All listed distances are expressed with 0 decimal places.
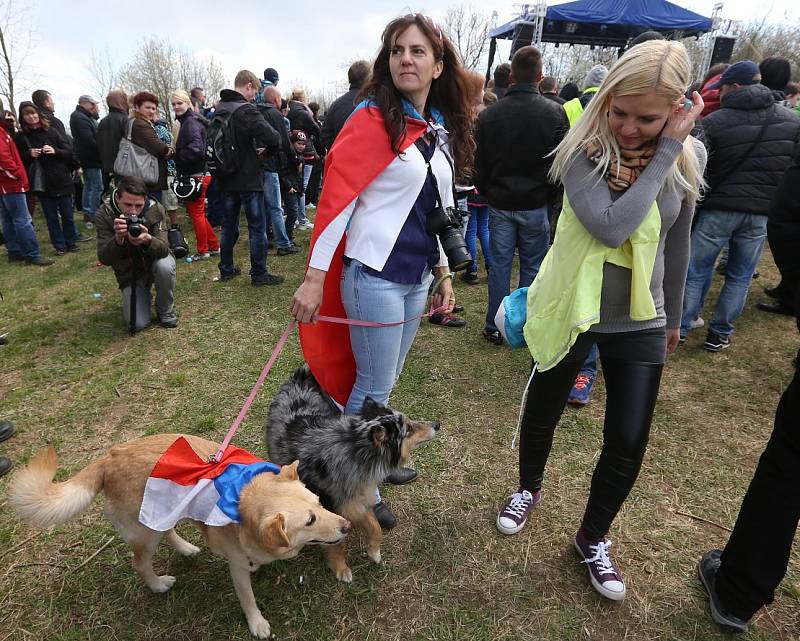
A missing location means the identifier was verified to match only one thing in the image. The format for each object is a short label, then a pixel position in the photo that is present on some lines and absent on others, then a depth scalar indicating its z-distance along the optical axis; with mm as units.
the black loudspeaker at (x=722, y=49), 14962
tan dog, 1639
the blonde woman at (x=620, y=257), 1555
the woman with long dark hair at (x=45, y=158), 6828
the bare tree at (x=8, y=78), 12594
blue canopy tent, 14289
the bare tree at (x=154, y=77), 22688
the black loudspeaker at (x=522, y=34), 15791
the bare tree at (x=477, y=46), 30669
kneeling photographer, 4238
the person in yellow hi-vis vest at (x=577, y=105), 3447
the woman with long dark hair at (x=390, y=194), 1788
